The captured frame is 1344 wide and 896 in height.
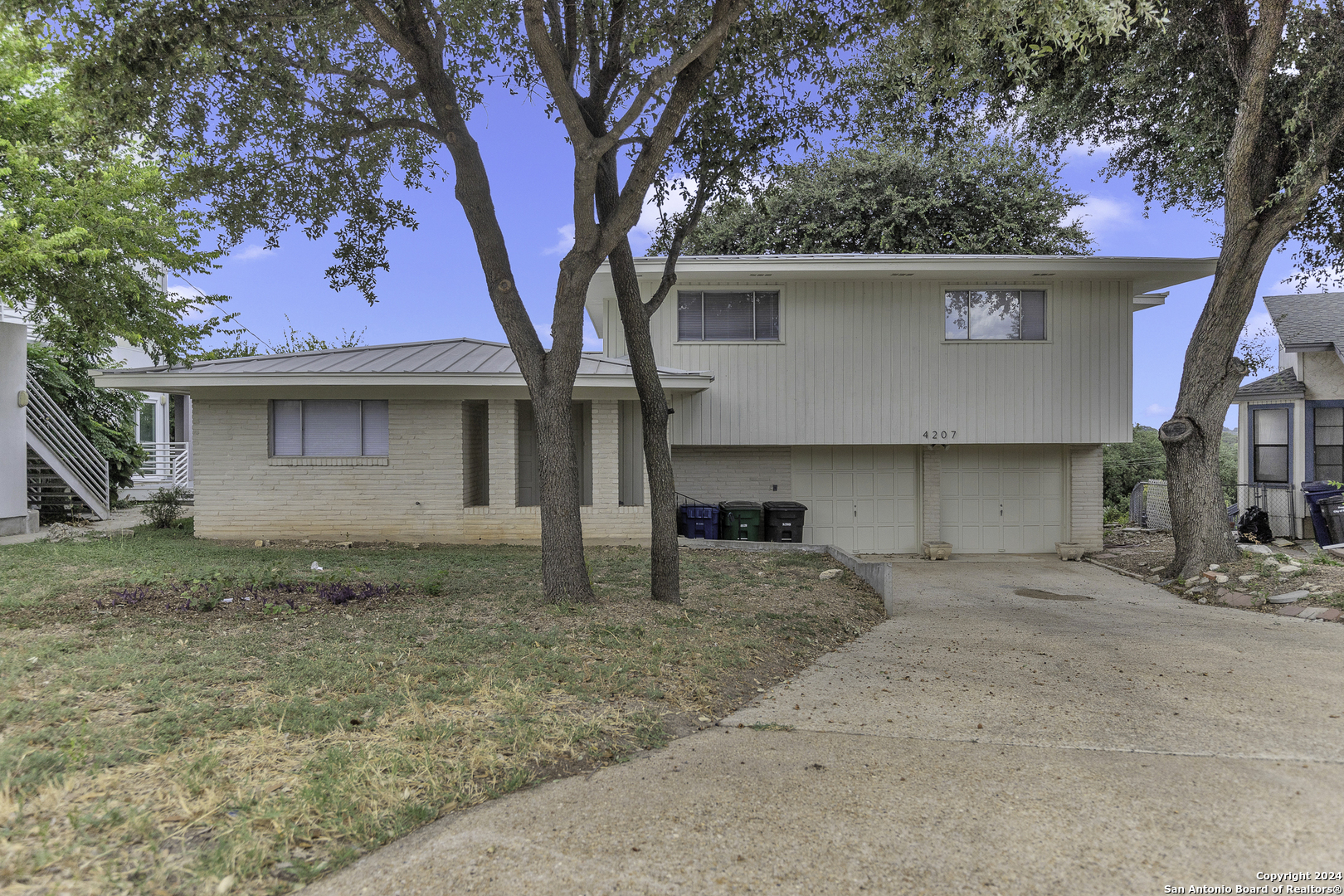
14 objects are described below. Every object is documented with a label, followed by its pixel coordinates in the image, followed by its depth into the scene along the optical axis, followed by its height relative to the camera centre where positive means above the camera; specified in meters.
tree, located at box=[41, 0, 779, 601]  7.04 +3.74
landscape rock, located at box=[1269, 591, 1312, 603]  9.14 -1.77
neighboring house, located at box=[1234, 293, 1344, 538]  15.27 +0.61
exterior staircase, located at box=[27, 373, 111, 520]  15.70 -0.23
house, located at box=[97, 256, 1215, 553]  12.99 +0.71
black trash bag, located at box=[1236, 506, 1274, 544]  15.33 -1.53
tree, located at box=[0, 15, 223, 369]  13.09 +4.21
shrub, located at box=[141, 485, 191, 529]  14.33 -1.05
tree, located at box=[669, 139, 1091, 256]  22.27 +7.18
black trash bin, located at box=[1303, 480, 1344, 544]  13.71 -0.90
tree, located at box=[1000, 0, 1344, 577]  10.41 +4.61
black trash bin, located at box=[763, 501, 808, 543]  13.59 -1.23
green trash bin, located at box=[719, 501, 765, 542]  13.41 -1.23
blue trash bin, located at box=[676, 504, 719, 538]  13.43 -1.19
